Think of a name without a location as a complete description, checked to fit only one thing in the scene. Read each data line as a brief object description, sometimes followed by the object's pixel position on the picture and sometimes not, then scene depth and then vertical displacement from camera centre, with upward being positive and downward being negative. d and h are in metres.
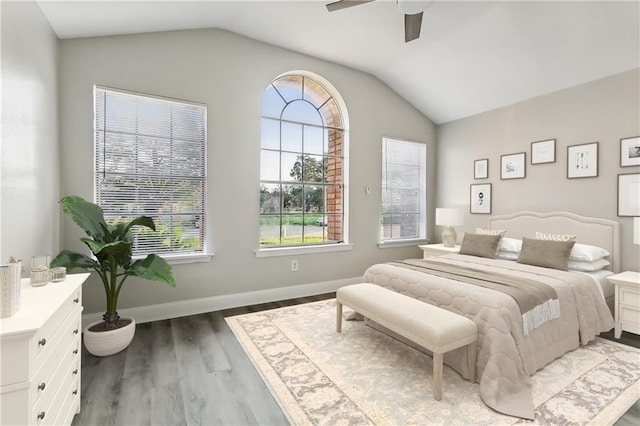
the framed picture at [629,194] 3.17 +0.17
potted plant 2.36 -0.43
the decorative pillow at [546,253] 3.14 -0.46
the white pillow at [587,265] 3.13 -0.57
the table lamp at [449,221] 4.61 -0.16
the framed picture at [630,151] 3.18 +0.63
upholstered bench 1.97 -0.80
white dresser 1.09 -0.61
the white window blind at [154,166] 3.08 +0.47
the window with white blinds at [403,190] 5.02 +0.35
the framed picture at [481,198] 4.62 +0.19
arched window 4.05 +0.66
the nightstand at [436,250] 4.47 -0.59
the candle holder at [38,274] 1.62 -0.34
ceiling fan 2.40 +1.63
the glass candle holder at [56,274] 1.71 -0.36
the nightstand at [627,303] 2.77 -0.86
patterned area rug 1.81 -1.21
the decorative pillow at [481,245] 3.78 -0.44
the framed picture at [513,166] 4.18 +0.63
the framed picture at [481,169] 4.64 +0.65
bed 1.97 -0.76
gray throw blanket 2.25 -0.62
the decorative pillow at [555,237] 3.43 -0.31
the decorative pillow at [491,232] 4.01 -0.29
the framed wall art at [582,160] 3.50 +0.59
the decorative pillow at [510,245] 3.73 -0.43
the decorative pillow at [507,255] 3.70 -0.55
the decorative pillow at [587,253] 3.14 -0.44
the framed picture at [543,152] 3.86 +0.76
